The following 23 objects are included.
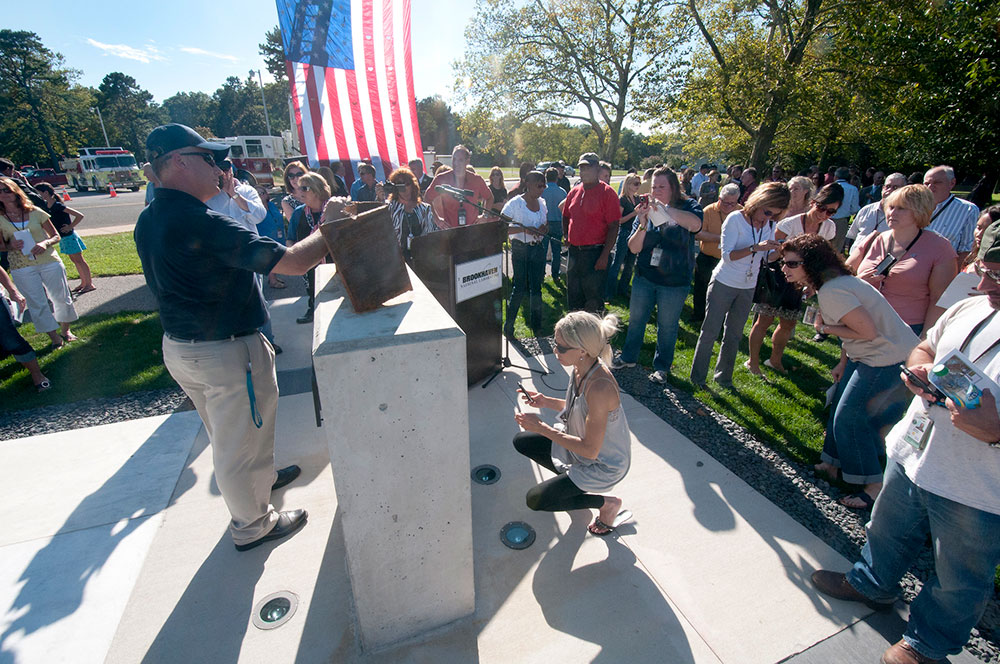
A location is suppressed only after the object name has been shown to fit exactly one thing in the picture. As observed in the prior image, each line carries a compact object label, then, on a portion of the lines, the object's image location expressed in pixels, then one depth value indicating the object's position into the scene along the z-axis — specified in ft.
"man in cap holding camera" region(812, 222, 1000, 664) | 5.51
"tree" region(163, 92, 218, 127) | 256.73
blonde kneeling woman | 7.73
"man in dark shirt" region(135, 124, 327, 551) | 6.64
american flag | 25.14
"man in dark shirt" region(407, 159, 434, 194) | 27.68
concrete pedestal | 5.45
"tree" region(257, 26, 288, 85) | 195.15
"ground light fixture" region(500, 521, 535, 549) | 8.75
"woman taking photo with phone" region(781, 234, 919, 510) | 8.78
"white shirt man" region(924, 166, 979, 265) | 15.24
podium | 12.91
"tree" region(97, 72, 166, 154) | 209.29
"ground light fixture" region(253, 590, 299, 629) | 7.30
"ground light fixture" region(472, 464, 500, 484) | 10.47
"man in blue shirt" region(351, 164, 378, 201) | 22.20
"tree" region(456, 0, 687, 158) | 59.88
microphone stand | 14.64
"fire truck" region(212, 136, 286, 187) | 88.84
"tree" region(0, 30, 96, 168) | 136.67
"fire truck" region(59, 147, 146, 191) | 101.30
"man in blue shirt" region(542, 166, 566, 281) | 24.18
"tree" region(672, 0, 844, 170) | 40.04
